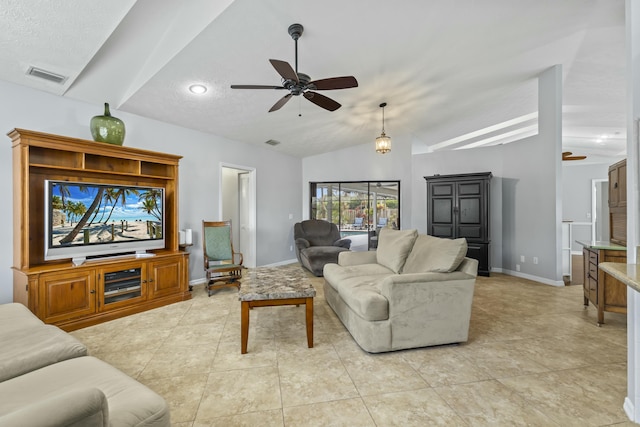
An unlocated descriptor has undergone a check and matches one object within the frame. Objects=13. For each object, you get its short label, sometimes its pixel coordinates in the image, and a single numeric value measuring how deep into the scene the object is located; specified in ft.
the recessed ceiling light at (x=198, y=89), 10.82
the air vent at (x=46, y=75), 8.82
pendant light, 15.66
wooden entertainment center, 8.66
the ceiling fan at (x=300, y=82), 8.13
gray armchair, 16.28
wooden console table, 9.05
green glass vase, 10.18
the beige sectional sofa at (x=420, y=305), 7.45
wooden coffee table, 7.54
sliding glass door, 22.30
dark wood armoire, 16.48
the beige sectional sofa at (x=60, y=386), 2.25
